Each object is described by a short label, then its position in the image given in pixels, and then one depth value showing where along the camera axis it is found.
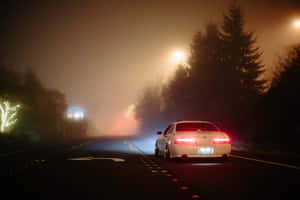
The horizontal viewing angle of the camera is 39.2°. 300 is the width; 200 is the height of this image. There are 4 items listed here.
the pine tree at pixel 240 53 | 46.69
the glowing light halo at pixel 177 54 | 46.59
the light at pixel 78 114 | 104.48
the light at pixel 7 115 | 41.78
